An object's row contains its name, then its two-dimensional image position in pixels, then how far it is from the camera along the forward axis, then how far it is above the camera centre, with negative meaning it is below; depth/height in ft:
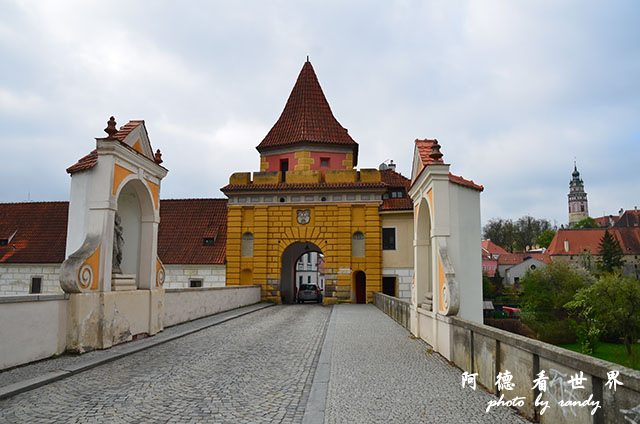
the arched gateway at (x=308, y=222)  88.89 +8.53
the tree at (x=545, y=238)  298.27 +18.99
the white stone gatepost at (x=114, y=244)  31.50 +1.74
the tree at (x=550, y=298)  128.16 -8.20
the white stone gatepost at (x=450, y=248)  30.27 +1.36
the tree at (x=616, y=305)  104.45 -7.84
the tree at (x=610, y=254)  226.17 +7.23
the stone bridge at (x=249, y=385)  18.02 -5.51
